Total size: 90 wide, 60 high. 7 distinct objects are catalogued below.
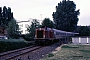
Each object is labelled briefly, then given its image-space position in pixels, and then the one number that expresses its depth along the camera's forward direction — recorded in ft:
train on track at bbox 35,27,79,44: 121.80
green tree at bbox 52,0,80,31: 238.07
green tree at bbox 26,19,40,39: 166.69
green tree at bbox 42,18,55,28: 207.90
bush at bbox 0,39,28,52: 81.15
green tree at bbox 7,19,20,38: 165.17
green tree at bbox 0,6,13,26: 245.86
